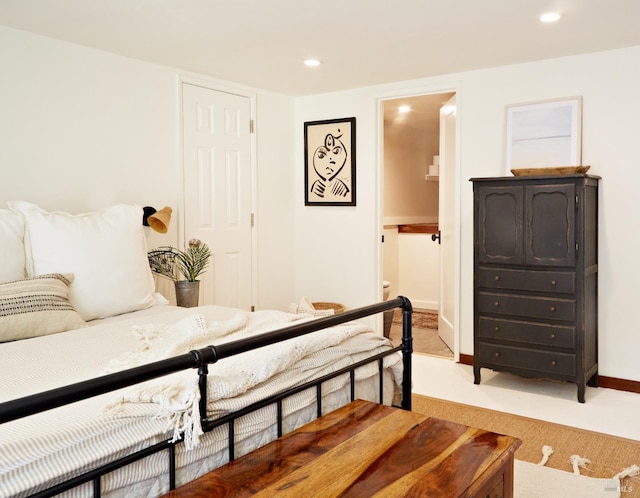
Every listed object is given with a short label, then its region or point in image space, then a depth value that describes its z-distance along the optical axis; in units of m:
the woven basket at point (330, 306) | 4.68
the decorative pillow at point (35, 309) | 2.12
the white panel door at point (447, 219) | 4.47
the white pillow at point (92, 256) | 2.52
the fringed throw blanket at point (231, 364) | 1.36
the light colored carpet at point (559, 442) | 2.49
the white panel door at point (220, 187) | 4.07
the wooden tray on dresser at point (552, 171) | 3.46
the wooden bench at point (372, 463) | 1.34
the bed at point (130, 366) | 1.18
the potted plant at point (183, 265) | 3.55
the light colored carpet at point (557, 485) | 2.30
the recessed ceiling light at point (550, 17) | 2.89
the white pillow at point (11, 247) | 2.37
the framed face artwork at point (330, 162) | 4.76
